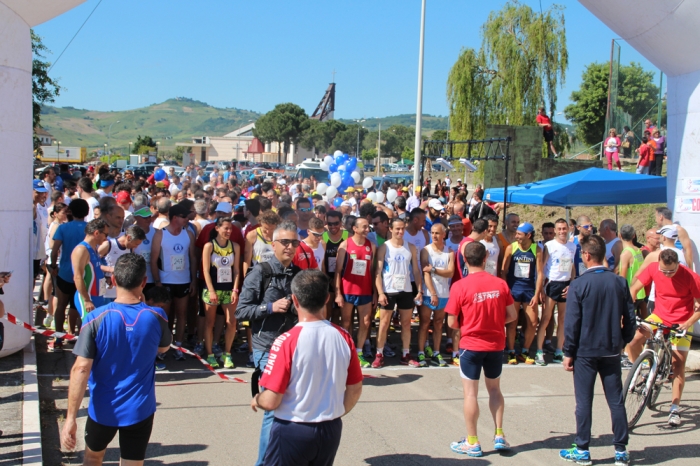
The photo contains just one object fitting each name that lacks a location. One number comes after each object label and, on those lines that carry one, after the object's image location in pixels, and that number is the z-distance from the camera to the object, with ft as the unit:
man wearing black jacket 15.30
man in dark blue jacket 17.08
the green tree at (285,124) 316.19
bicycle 20.11
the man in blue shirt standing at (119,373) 12.29
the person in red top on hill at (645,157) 57.98
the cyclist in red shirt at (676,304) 20.40
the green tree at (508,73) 88.07
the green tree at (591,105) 174.81
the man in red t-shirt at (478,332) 17.61
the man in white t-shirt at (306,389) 10.81
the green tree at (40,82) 74.95
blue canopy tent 40.04
